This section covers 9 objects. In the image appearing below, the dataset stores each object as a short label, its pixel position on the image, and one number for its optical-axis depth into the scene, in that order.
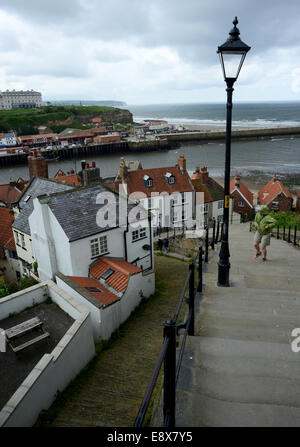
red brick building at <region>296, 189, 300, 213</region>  44.50
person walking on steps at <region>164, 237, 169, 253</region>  26.69
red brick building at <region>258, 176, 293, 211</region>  43.59
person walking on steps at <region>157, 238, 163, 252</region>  27.64
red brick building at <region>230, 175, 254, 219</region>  43.38
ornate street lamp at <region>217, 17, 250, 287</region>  6.76
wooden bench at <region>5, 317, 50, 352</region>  9.70
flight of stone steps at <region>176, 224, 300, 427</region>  3.99
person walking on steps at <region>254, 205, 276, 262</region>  9.91
